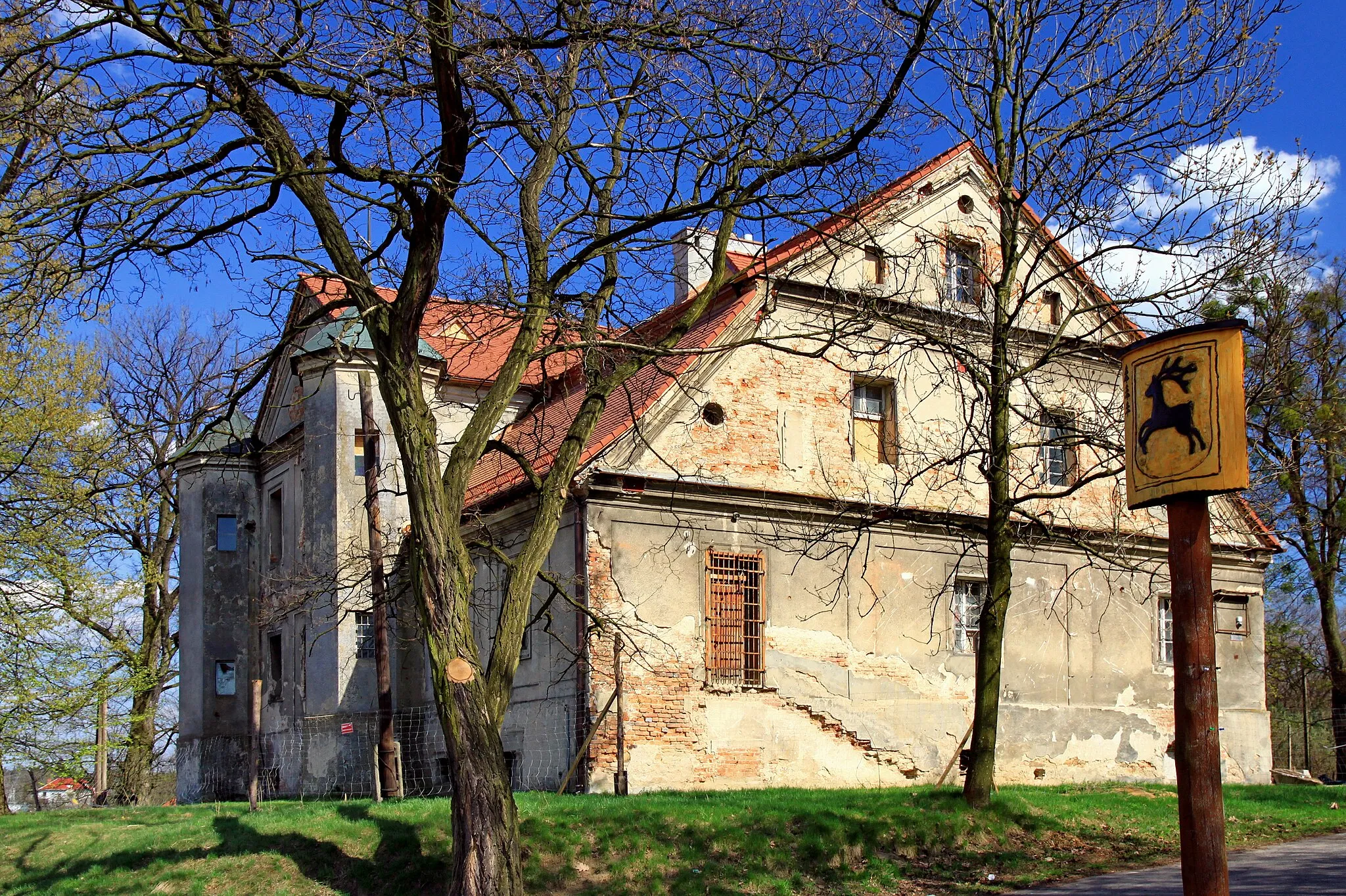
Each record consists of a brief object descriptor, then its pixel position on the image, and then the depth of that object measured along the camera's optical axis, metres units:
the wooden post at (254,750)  15.45
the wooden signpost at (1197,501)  6.08
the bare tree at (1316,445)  21.80
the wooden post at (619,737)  17.12
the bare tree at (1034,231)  13.33
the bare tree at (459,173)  9.85
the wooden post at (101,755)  24.72
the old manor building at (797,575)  18.09
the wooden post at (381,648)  19.48
